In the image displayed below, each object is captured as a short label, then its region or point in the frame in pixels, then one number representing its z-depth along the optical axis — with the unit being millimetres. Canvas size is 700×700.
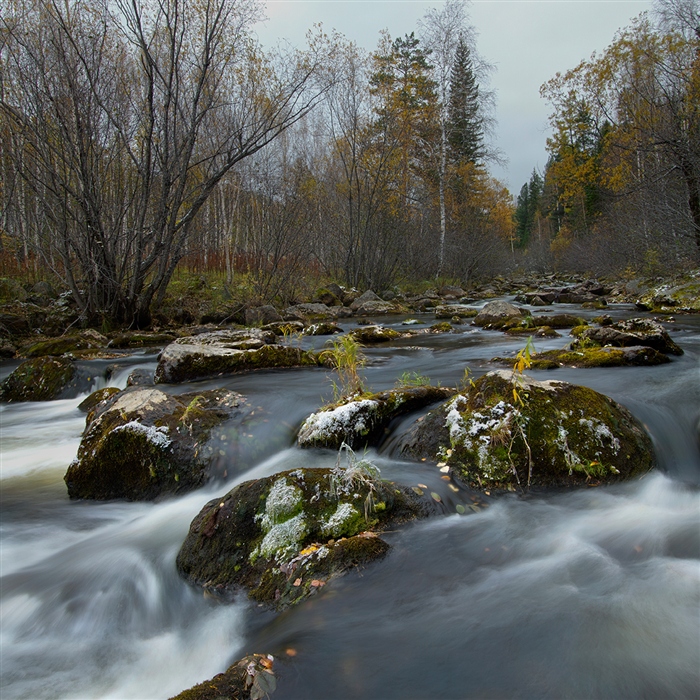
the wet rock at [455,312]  15002
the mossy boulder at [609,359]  6148
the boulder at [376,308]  17062
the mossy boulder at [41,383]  7207
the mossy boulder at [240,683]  1626
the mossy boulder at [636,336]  6777
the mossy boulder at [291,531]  2445
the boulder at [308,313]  14891
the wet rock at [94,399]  5961
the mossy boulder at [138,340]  10008
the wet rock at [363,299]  17827
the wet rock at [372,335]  10242
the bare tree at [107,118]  10508
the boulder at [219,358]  6832
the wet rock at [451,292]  22984
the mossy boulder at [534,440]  3355
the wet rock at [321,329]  11562
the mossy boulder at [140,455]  3953
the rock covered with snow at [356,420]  4129
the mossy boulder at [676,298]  12792
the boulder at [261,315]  13625
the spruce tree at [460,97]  24703
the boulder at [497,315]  11524
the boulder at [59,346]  9117
